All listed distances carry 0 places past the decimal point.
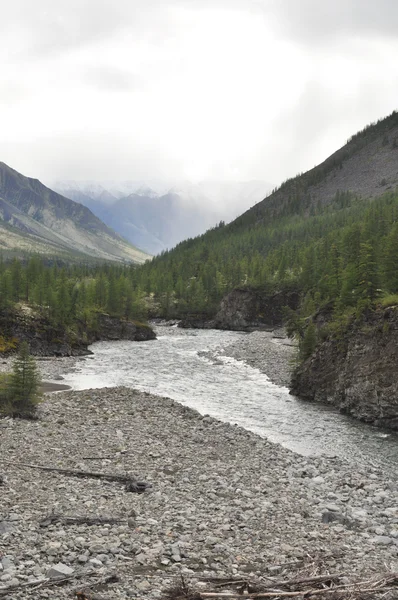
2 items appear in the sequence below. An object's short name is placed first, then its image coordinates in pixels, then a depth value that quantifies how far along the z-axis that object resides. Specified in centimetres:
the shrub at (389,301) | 3947
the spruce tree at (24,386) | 3117
